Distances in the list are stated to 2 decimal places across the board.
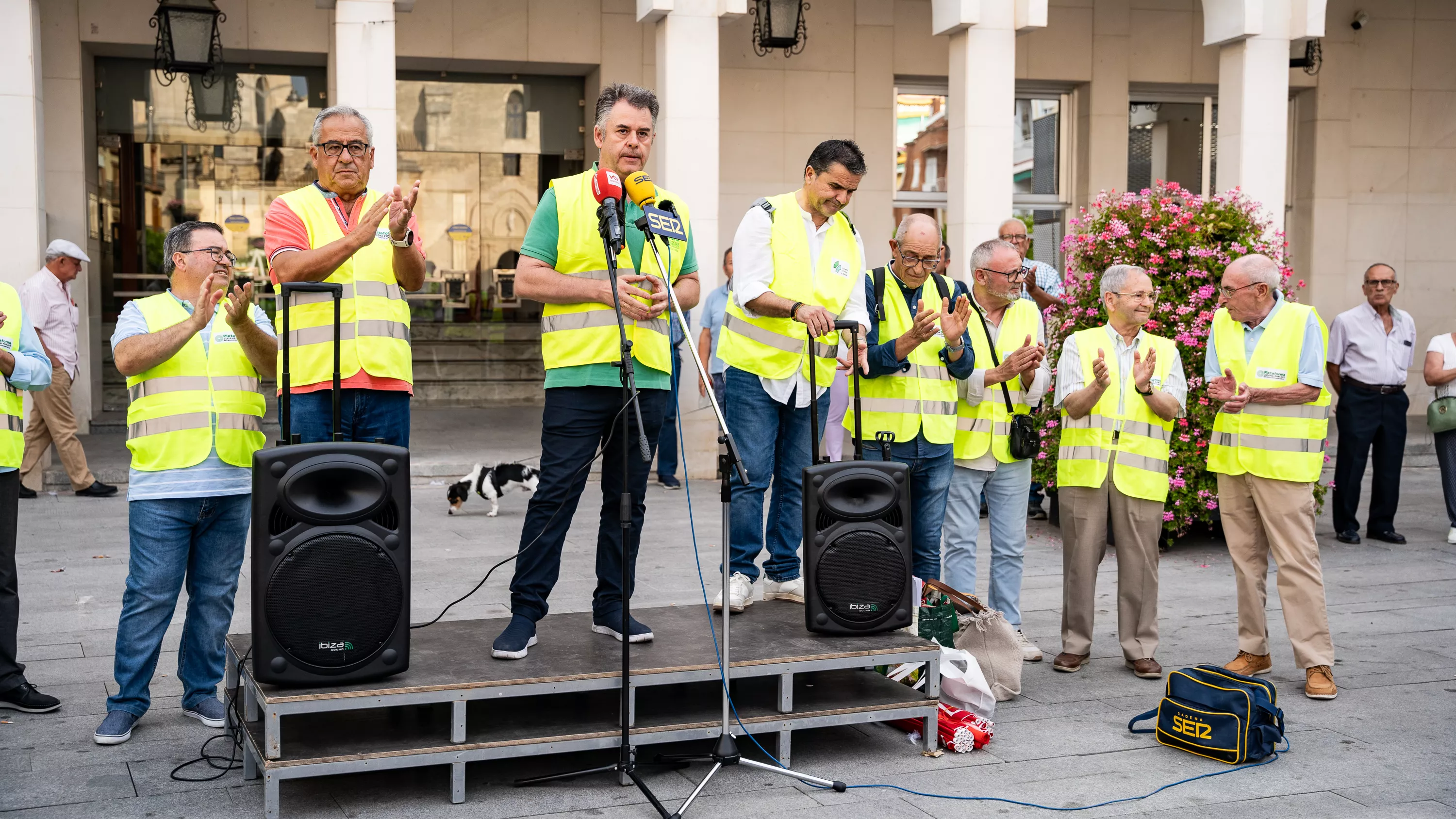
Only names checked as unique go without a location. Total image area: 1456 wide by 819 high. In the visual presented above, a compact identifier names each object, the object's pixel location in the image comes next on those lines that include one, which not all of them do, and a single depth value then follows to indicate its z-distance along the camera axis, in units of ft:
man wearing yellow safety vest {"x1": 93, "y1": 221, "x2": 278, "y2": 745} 15.24
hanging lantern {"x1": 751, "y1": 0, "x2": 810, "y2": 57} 43.65
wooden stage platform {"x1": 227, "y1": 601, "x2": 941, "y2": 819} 13.17
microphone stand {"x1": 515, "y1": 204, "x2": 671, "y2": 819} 13.12
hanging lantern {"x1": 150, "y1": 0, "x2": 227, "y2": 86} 39.11
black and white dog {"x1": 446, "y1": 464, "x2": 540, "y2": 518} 31.01
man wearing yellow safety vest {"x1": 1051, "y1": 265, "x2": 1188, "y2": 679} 19.02
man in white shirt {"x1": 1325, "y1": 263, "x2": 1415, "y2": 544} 30.66
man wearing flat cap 31.89
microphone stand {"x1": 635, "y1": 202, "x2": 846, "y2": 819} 13.01
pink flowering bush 27.20
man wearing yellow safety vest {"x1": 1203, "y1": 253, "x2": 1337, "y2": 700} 18.47
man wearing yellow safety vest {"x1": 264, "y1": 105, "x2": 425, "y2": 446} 15.11
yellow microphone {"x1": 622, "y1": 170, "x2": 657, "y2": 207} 13.15
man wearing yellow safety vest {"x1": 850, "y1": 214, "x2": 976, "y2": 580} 18.40
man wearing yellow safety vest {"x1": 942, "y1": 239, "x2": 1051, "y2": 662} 19.29
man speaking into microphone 14.57
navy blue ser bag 15.31
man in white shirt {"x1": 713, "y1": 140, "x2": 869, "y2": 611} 16.99
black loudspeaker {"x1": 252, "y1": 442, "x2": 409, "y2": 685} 12.76
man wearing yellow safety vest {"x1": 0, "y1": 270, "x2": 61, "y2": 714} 16.57
